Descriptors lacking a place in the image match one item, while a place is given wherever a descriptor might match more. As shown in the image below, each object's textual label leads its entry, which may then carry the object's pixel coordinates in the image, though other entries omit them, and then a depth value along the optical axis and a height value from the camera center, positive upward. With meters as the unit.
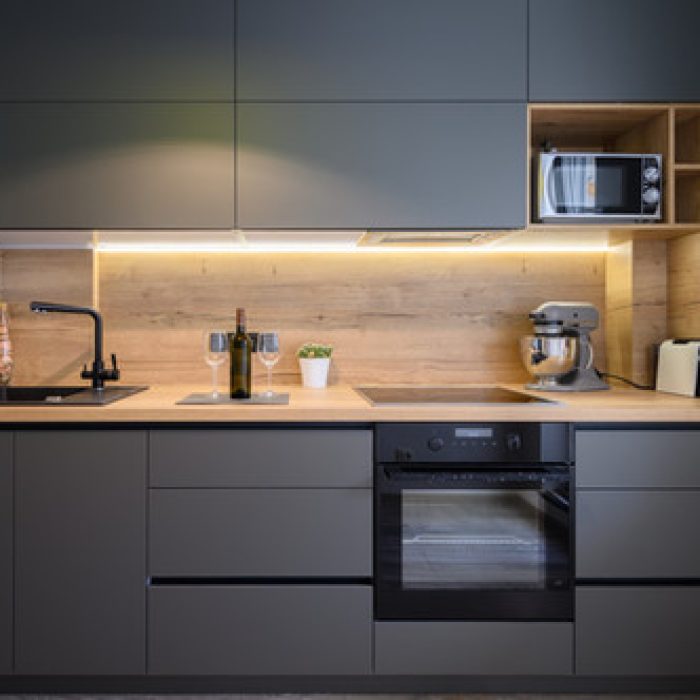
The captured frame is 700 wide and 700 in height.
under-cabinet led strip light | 2.66 +0.42
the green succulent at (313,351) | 2.58 +0.02
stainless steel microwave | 2.29 +0.56
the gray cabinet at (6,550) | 2.02 -0.58
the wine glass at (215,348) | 2.29 +0.02
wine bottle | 2.28 -0.02
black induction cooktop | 2.10 -0.13
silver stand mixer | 2.46 +0.03
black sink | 2.38 -0.14
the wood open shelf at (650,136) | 2.29 +0.80
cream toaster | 2.29 -0.03
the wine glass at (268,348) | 2.33 +0.02
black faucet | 2.43 -0.04
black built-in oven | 2.01 -0.49
